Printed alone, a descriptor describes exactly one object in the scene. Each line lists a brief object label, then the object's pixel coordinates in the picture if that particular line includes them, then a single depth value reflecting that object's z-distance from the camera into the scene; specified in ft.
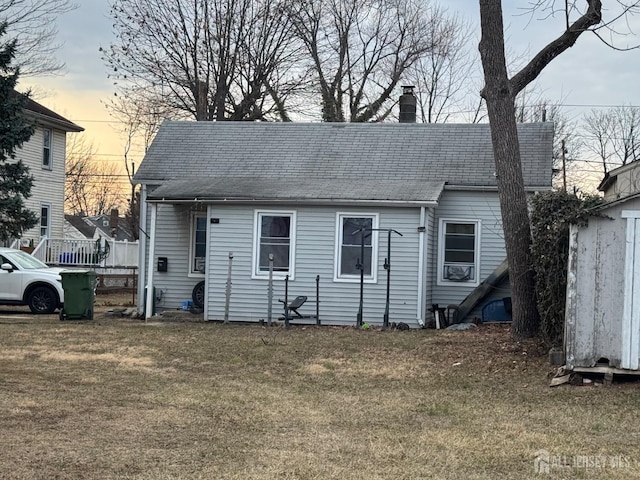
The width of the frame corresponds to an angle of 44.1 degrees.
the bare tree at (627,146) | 144.15
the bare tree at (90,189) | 175.32
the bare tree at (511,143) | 39.63
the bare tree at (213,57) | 99.50
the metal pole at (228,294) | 53.01
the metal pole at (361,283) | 50.43
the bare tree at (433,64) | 116.16
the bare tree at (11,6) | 62.41
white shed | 29.17
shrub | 33.47
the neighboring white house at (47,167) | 93.25
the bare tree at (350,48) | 108.17
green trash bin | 52.95
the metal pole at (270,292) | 50.56
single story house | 52.42
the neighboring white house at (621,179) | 62.75
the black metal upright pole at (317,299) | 52.01
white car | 58.90
